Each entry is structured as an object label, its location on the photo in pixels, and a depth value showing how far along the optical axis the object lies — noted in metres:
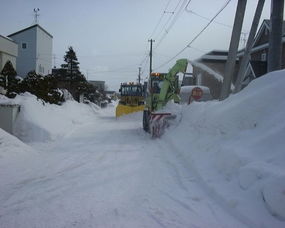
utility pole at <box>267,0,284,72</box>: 7.22
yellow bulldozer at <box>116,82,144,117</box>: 17.55
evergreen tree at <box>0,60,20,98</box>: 13.78
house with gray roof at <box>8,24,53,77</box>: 29.84
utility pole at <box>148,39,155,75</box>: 35.28
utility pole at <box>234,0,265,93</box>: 9.59
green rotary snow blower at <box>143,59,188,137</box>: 10.27
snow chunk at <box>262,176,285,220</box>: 3.08
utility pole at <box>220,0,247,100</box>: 9.73
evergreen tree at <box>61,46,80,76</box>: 27.17
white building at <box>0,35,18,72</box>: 20.21
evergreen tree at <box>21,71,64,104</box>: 13.49
